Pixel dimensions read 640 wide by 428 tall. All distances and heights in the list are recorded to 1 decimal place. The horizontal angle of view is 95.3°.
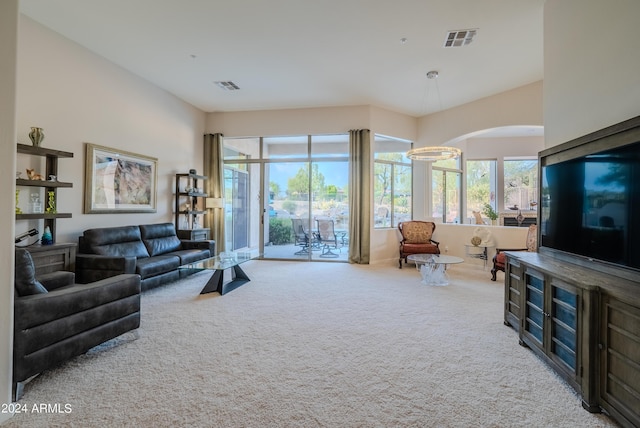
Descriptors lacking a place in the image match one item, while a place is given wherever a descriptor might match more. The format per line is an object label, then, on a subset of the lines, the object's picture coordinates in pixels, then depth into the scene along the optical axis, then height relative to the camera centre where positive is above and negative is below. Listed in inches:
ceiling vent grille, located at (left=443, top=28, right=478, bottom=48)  152.7 +95.5
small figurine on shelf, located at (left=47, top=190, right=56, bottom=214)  147.9 +4.0
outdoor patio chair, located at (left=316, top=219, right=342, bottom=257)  276.2 -22.8
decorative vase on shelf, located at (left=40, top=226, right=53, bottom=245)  143.6 -13.0
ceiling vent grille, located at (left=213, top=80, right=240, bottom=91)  219.0 +97.1
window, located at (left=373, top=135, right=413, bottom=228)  273.3 +30.5
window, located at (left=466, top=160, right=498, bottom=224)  361.4 +39.5
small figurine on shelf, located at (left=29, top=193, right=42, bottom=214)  144.3 +3.4
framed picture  176.2 +20.4
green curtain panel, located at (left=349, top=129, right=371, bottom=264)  259.1 +17.9
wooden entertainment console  64.1 -30.4
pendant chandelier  204.7 +45.4
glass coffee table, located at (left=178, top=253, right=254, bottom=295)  168.9 -35.8
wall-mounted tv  78.5 +5.7
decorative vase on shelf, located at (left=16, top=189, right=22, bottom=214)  136.6 +5.8
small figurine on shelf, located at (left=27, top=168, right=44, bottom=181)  139.3 +17.6
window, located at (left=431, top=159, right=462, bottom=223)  301.9 +25.6
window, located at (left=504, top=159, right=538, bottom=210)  362.3 +38.3
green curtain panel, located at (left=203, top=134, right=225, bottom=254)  278.7 +31.2
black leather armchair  75.1 -31.9
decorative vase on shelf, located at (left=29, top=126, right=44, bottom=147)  138.3 +35.8
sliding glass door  276.4 +16.4
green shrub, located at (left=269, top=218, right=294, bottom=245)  286.8 -18.0
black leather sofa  153.5 -25.6
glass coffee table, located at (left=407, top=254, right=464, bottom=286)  188.7 -36.6
